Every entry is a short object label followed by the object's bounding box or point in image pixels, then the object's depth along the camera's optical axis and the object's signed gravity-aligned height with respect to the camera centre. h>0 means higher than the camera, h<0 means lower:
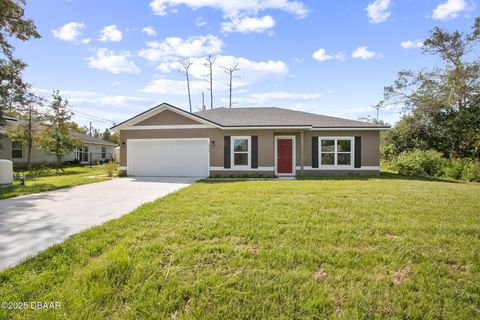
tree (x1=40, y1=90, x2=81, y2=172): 17.92 +2.09
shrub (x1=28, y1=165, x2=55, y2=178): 15.93 -0.83
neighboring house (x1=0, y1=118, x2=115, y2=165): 19.20 +0.66
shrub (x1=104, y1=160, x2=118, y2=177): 14.68 -0.57
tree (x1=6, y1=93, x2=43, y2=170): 17.06 +2.46
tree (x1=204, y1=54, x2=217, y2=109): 33.70 +11.87
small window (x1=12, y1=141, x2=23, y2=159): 19.87 +0.72
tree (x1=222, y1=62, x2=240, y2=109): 33.34 +10.92
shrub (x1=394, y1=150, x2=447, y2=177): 15.68 -0.38
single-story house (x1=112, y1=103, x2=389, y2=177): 14.08 +0.66
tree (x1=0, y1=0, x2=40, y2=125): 12.44 +6.09
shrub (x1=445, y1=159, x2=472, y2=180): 14.24 -0.58
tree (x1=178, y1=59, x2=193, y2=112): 34.38 +11.86
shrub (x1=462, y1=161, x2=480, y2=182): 13.17 -0.72
